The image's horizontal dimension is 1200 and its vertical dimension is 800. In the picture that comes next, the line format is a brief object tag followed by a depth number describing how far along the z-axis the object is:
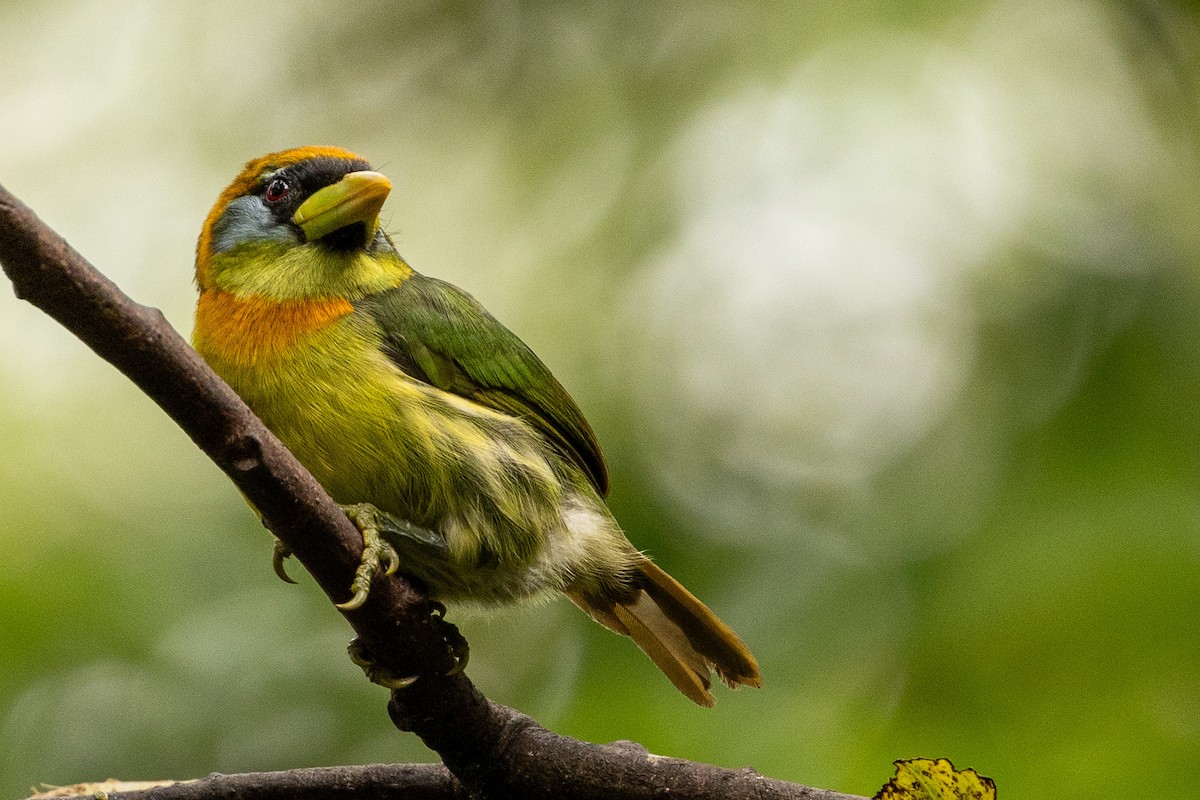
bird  4.19
